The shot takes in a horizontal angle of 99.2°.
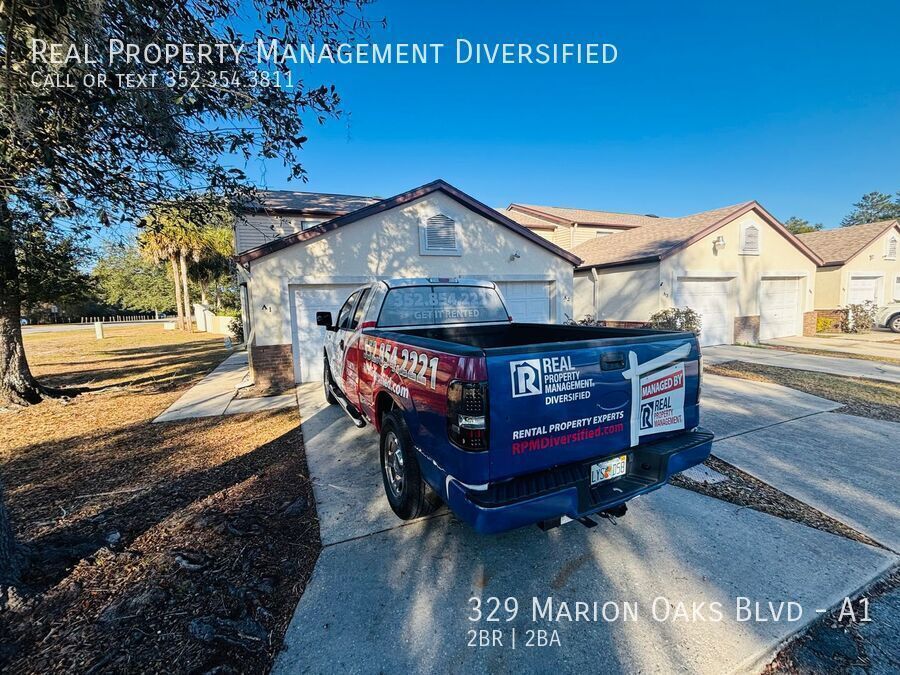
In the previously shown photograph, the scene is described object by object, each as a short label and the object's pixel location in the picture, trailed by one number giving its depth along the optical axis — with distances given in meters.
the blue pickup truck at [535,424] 2.18
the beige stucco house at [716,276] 13.55
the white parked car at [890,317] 16.77
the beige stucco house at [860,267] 18.64
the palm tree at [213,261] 24.61
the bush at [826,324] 18.02
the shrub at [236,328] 19.69
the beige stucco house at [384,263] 8.77
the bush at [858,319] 17.45
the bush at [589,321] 14.95
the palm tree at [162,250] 24.45
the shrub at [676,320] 12.71
